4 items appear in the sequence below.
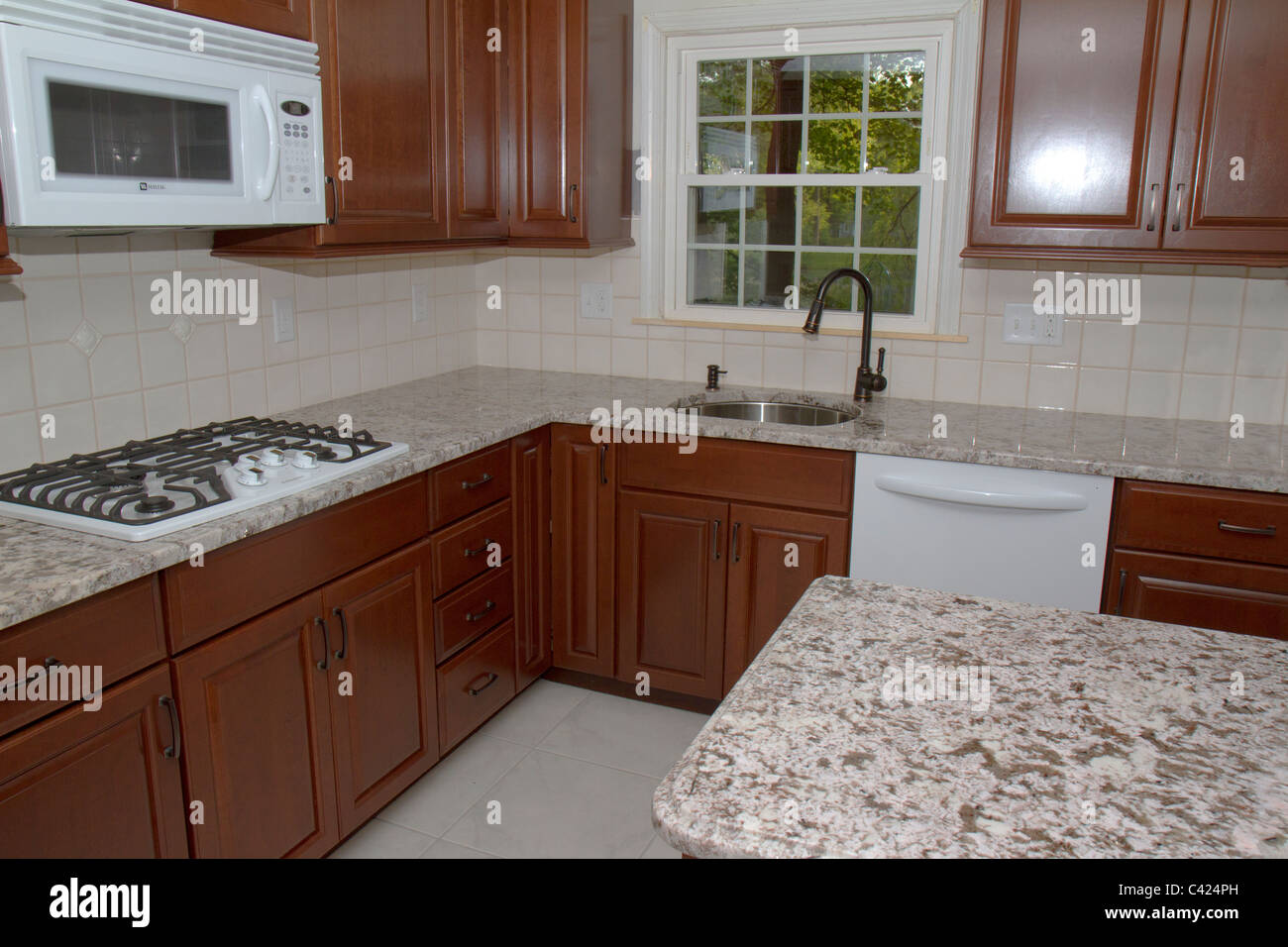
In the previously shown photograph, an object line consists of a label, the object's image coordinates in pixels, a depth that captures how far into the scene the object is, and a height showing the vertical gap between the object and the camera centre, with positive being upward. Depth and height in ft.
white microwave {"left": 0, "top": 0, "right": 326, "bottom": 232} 5.12 +0.93
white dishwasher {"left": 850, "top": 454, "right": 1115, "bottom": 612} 7.69 -1.93
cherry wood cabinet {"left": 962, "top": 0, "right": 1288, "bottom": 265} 7.35 +1.25
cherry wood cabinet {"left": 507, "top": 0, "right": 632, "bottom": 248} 9.36 +1.66
